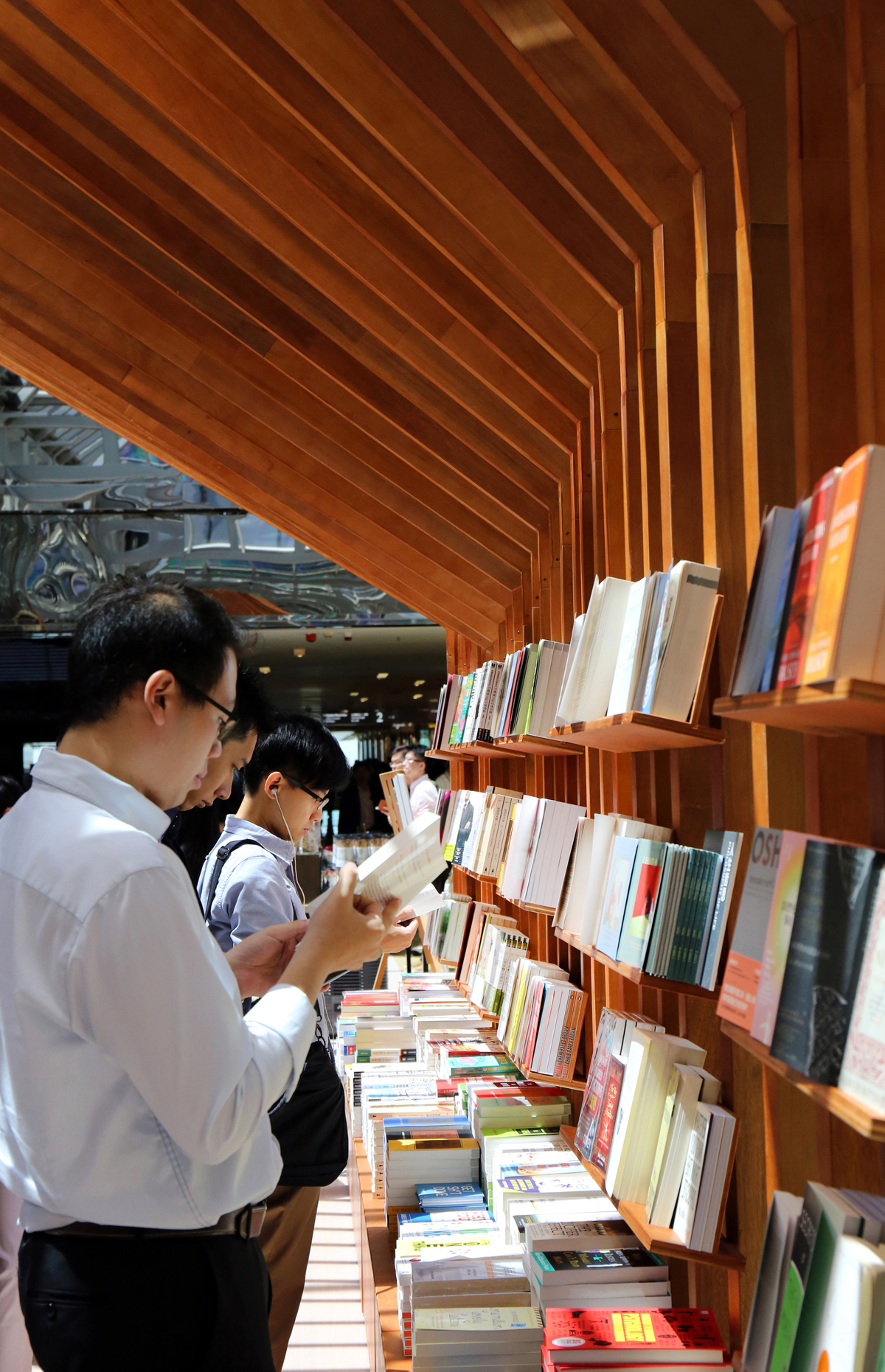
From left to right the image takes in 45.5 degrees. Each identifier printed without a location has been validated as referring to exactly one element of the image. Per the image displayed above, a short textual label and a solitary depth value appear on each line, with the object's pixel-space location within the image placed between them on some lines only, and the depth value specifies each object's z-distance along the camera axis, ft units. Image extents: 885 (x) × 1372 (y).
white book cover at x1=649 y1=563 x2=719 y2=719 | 6.65
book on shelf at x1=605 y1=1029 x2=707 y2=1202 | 7.14
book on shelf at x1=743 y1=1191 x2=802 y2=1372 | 4.74
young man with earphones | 9.55
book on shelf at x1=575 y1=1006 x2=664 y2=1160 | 8.02
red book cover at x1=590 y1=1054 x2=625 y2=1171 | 7.64
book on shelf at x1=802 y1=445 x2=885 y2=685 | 4.17
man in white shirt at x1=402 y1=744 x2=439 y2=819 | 23.98
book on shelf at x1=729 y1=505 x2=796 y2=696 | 5.07
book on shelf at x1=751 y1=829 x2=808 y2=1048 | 4.76
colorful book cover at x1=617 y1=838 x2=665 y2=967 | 6.93
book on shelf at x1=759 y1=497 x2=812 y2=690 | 4.84
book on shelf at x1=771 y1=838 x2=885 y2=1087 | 4.18
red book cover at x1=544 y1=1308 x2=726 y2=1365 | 6.69
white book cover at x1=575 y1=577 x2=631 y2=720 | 7.91
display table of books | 6.82
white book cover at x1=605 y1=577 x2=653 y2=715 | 6.97
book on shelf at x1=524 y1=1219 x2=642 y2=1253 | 8.21
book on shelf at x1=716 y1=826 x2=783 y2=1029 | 5.08
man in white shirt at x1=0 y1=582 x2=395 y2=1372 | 4.43
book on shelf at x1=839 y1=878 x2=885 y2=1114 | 3.91
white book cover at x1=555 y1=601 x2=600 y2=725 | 8.58
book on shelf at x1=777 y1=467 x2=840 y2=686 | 4.57
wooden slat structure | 5.81
